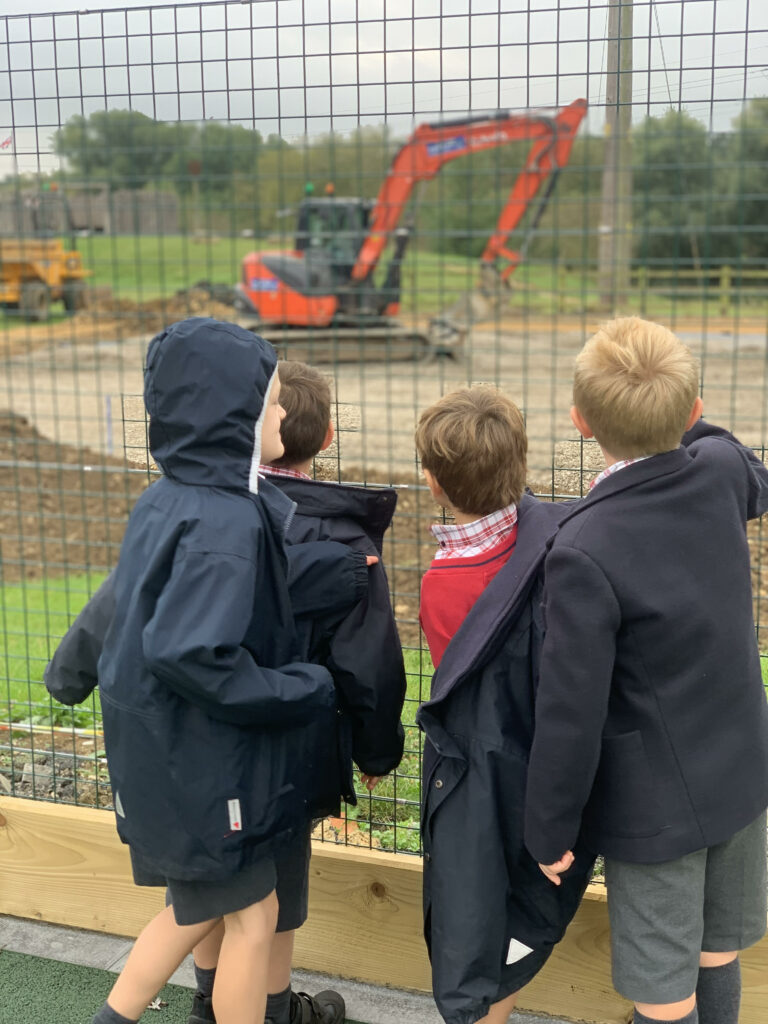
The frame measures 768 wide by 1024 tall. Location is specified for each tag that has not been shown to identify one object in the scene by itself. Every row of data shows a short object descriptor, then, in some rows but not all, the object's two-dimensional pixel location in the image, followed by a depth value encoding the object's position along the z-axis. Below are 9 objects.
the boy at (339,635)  1.98
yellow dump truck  16.58
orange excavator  13.45
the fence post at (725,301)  13.73
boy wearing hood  1.71
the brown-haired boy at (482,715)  1.75
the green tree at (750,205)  13.97
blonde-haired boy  1.61
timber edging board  2.22
